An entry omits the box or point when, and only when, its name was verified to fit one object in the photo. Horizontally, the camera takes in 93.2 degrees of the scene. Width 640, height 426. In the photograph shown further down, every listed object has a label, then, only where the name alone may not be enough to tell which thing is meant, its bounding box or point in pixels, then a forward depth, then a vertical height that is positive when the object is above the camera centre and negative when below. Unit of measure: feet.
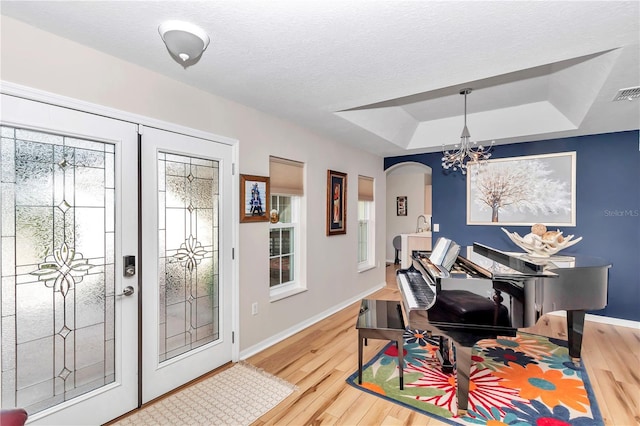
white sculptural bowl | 9.36 -1.02
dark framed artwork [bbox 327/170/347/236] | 13.55 +0.42
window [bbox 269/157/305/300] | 11.17 -0.67
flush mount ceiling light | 5.46 +3.22
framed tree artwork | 13.35 +1.01
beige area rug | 6.81 -4.67
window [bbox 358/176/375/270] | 17.02 -1.11
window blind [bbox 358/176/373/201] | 16.14 +1.28
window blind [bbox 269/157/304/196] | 10.89 +1.33
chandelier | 11.32 +2.41
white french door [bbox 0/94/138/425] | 5.51 -1.05
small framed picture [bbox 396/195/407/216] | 27.76 +0.63
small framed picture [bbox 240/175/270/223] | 9.64 +0.44
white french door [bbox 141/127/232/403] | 7.44 -1.28
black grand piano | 6.74 -2.02
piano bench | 6.73 -2.18
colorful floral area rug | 6.86 -4.58
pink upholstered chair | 2.71 -1.92
